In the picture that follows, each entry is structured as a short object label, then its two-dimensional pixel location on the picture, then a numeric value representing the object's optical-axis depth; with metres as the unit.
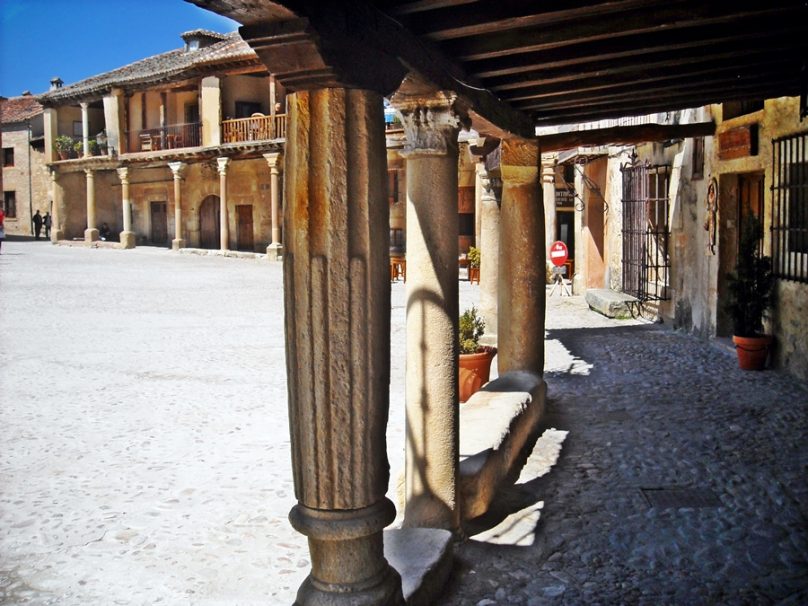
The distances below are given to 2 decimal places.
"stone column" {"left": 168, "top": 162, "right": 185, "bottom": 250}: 27.58
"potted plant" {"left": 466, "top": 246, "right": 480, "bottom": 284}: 18.50
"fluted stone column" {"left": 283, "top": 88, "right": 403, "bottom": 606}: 2.56
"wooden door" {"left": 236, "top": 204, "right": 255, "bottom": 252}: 28.41
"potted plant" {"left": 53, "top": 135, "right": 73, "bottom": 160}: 32.84
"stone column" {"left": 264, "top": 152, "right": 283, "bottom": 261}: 24.34
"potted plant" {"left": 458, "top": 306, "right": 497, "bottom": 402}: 7.09
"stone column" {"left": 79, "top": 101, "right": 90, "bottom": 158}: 31.25
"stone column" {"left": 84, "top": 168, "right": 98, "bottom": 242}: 30.86
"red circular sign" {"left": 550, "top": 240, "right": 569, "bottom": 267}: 14.98
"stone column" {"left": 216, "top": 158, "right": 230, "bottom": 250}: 25.67
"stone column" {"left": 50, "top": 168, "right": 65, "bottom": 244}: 32.59
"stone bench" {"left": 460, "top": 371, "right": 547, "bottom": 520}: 4.30
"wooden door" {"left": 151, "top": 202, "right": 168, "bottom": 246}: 31.80
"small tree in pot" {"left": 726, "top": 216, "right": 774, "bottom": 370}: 7.96
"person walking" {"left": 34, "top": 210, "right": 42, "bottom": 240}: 35.69
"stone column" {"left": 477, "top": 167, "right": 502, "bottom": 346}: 8.61
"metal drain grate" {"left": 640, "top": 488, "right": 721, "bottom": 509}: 4.55
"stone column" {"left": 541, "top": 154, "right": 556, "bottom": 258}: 15.84
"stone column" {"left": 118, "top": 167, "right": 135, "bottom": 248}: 29.35
